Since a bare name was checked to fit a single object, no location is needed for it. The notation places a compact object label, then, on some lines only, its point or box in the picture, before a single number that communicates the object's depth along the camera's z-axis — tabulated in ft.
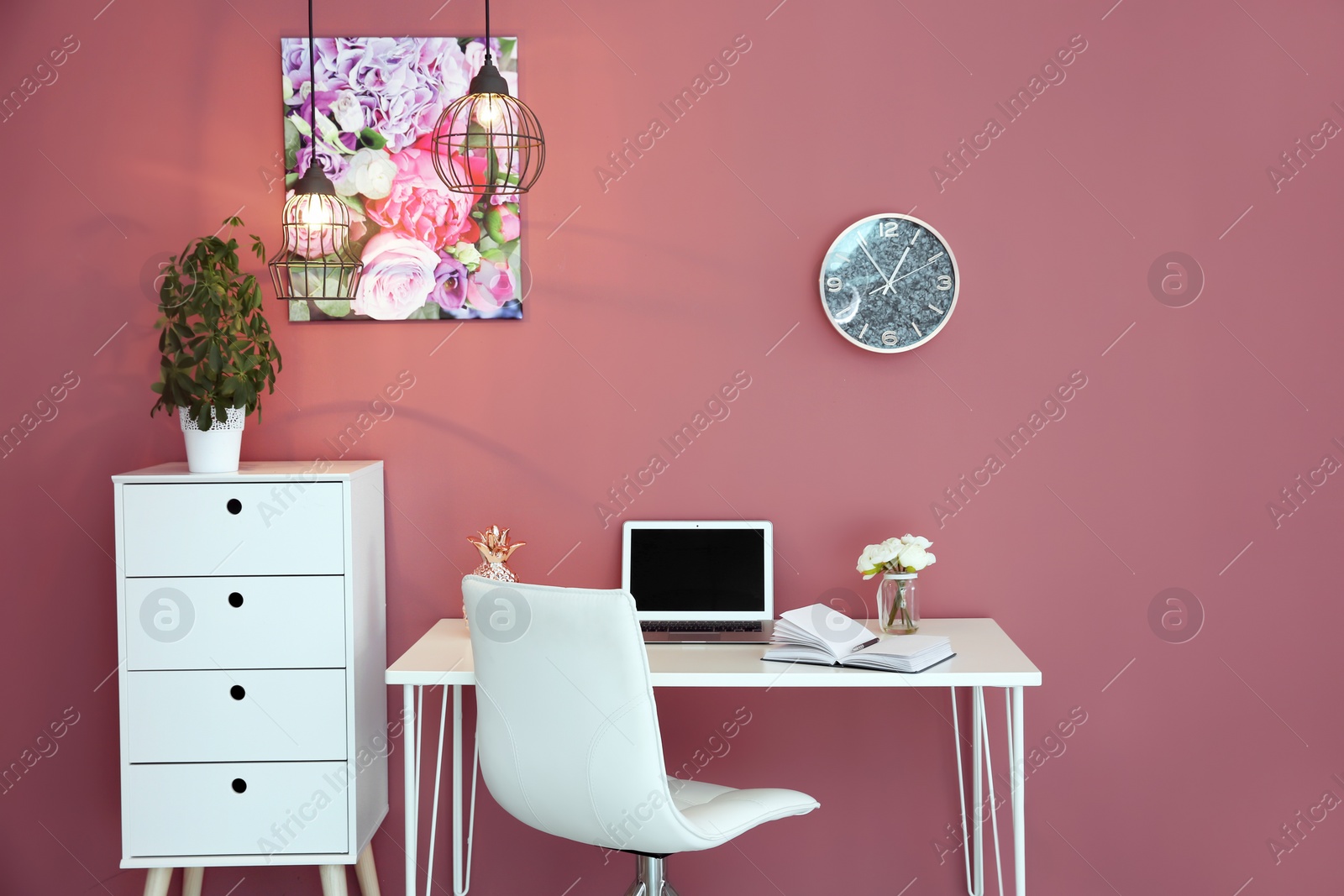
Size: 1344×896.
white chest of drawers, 7.26
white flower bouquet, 7.74
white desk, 6.70
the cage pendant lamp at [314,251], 7.93
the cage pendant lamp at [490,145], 6.93
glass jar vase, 7.79
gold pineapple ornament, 7.84
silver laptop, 8.16
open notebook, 6.79
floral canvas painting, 8.27
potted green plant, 7.38
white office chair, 5.87
